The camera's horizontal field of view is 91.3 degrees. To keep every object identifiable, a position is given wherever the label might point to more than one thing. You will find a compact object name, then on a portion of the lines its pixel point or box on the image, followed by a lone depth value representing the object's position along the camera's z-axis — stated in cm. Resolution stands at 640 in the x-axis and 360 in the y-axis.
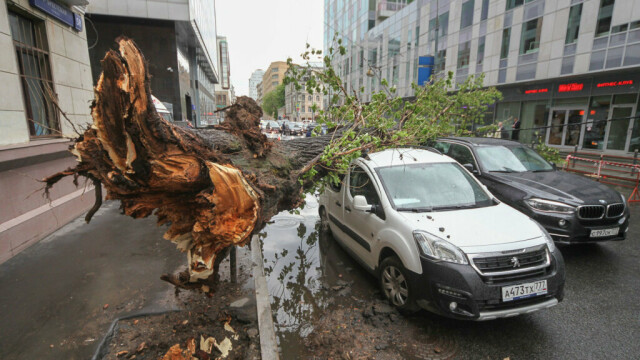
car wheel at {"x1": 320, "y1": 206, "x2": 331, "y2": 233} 617
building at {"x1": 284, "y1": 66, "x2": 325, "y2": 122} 10675
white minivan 306
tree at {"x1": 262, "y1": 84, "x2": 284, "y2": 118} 10606
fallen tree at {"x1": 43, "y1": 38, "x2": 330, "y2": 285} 196
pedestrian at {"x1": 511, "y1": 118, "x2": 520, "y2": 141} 1484
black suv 474
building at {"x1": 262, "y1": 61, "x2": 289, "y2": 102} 13150
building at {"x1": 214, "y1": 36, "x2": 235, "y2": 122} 11094
